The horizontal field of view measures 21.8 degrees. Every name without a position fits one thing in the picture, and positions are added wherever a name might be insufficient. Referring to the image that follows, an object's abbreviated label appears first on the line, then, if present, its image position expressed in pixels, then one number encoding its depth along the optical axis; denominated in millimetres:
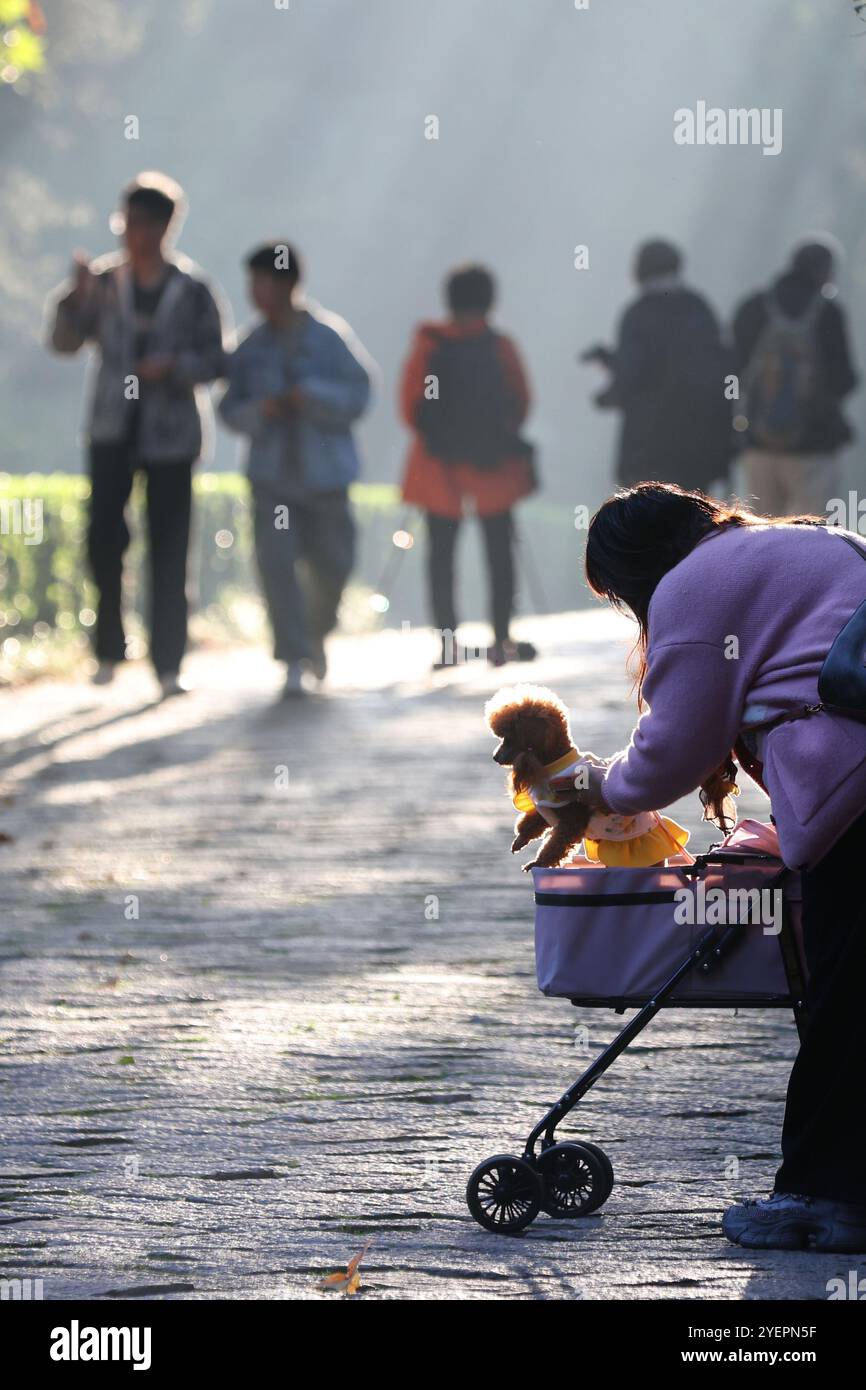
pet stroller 3762
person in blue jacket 11180
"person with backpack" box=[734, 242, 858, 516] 11805
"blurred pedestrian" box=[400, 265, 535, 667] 12281
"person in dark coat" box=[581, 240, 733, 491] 11828
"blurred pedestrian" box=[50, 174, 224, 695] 10773
